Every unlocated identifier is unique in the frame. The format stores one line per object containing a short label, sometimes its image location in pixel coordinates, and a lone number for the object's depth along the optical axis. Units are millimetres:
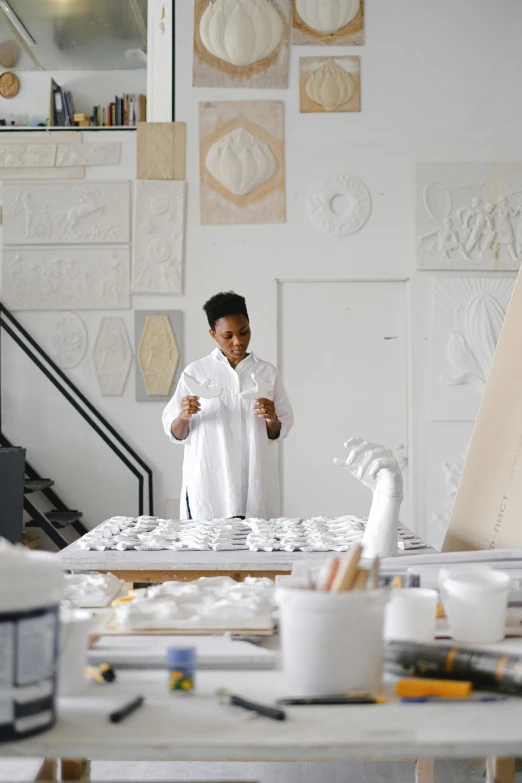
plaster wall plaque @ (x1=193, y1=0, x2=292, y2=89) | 6121
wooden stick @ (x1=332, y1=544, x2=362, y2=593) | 1236
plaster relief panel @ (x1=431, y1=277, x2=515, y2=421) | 6055
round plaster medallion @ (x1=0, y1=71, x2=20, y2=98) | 7715
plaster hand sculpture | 2295
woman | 3773
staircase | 5945
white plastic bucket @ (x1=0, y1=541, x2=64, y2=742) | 1049
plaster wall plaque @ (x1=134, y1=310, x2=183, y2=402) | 6145
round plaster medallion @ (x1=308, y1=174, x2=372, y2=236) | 6137
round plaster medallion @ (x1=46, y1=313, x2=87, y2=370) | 6230
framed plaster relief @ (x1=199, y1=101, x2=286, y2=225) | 6148
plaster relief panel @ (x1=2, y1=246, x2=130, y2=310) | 6230
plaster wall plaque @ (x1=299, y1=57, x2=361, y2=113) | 6109
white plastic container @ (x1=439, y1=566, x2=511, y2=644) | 1455
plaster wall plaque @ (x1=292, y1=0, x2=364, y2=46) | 6152
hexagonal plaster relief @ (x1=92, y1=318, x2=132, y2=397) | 6199
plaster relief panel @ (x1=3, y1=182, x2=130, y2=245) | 6266
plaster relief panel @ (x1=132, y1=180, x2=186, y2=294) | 6164
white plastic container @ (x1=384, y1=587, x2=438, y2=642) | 1409
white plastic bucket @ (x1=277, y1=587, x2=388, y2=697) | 1183
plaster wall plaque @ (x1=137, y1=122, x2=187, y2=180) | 6164
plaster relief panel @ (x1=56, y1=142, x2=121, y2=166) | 6305
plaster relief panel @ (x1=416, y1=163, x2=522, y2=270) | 6105
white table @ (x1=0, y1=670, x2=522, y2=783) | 1027
